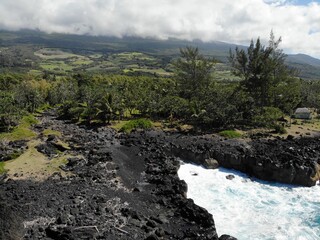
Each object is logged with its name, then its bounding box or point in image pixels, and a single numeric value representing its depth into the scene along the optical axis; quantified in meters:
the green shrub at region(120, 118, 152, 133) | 48.45
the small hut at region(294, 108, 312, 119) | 58.06
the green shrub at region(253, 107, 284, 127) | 46.54
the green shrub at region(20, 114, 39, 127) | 53.78
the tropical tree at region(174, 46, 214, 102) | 62.84
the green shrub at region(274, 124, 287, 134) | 45.08
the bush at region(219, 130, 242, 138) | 42.96
